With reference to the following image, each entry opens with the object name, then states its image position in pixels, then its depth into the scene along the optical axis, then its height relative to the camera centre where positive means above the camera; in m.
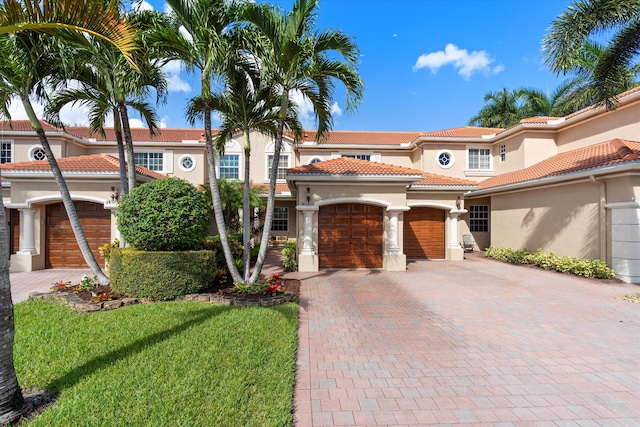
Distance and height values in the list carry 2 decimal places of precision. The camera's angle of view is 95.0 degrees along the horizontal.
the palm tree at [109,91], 7.11 +3.60
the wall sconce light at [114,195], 11.27 +1.03
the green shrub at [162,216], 7.16 +0.14
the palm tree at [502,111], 28.31 +10.70
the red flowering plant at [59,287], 7.84 -1.74
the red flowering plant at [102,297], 6.88 -1.79
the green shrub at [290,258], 11.73 -1.52
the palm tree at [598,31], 8.76 +5.85
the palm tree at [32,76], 6.53 +3.56
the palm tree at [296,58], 6.77 +3.94
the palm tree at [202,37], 6.45 +4.10
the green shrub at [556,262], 10.23 -1.74
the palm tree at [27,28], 2.94 +2.40
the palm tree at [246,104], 7.99 +3.37
